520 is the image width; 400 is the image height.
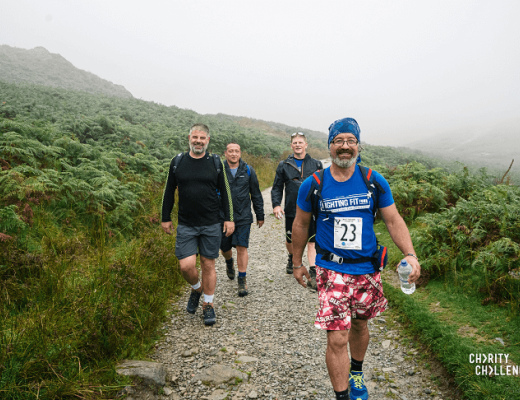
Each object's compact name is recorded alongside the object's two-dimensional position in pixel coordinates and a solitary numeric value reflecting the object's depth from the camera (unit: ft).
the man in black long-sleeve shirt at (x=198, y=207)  13.11
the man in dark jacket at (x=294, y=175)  17.22
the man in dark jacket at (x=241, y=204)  16.88
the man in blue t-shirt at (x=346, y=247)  7.97
